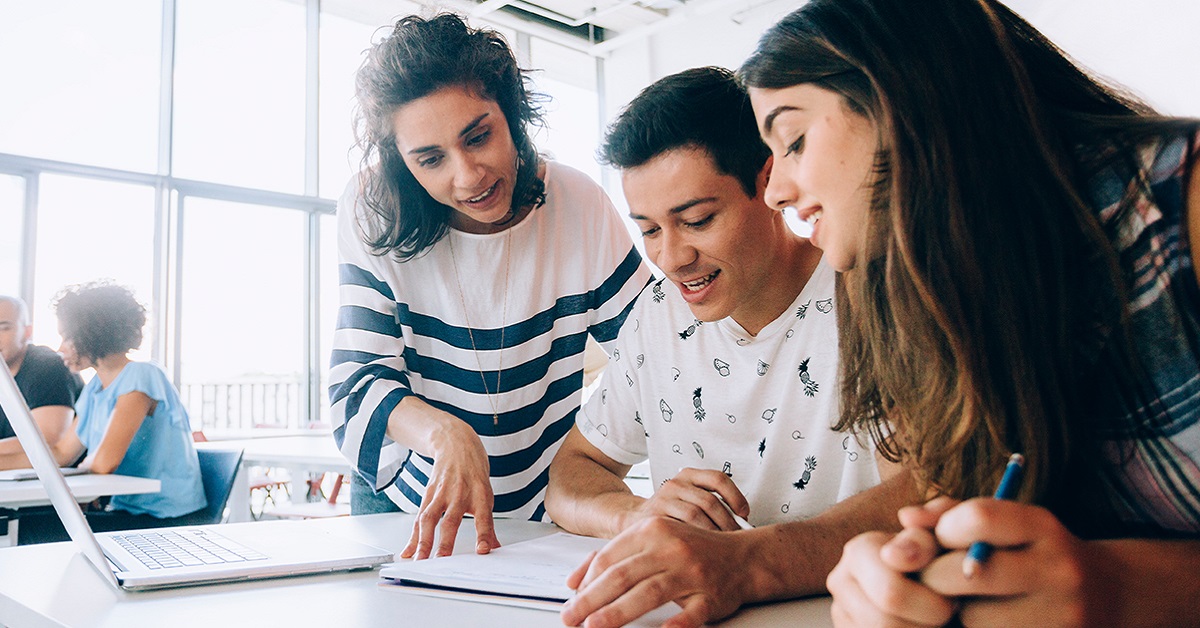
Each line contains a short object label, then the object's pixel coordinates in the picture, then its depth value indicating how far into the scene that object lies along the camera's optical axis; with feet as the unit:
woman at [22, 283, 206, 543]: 9.92
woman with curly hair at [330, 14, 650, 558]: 4.90
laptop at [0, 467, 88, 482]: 9.07
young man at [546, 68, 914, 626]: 4.35
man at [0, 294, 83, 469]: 11.10
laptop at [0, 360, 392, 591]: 3.06
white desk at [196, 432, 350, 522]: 11.59
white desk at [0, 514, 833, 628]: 2.65
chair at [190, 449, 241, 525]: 9.93
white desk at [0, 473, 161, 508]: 8.40
